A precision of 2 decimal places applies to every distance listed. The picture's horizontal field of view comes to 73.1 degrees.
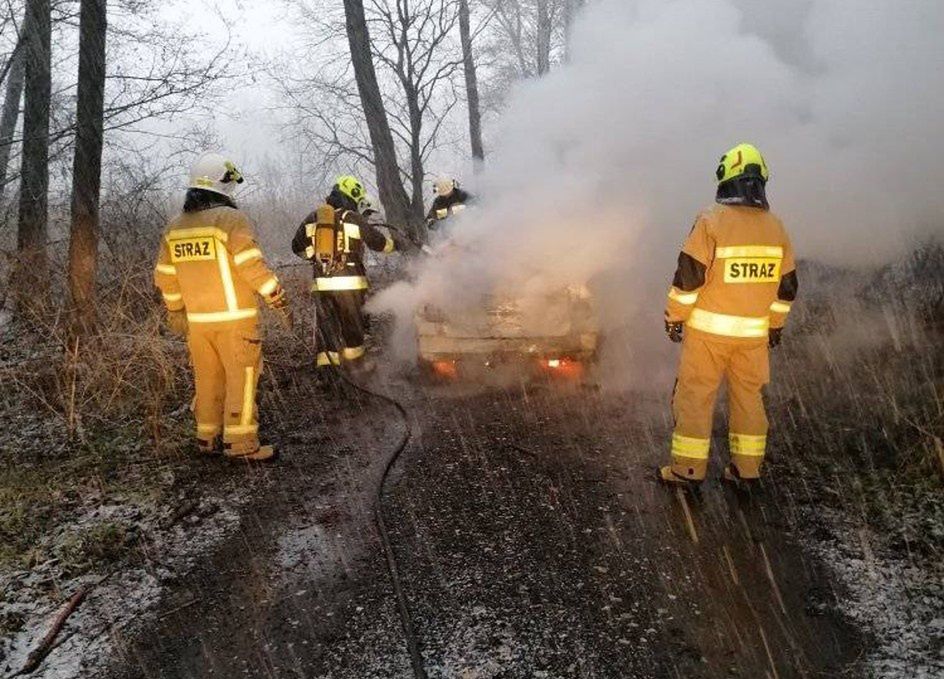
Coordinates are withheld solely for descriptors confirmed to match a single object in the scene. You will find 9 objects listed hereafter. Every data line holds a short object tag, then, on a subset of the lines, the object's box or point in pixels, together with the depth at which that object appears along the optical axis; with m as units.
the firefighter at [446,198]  9.96
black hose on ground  2.46
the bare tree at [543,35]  23.53
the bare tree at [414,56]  13.10
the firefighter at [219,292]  4.42
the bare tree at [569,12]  20.27
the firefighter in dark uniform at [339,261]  6.41
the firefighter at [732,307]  3.71
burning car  5.73
